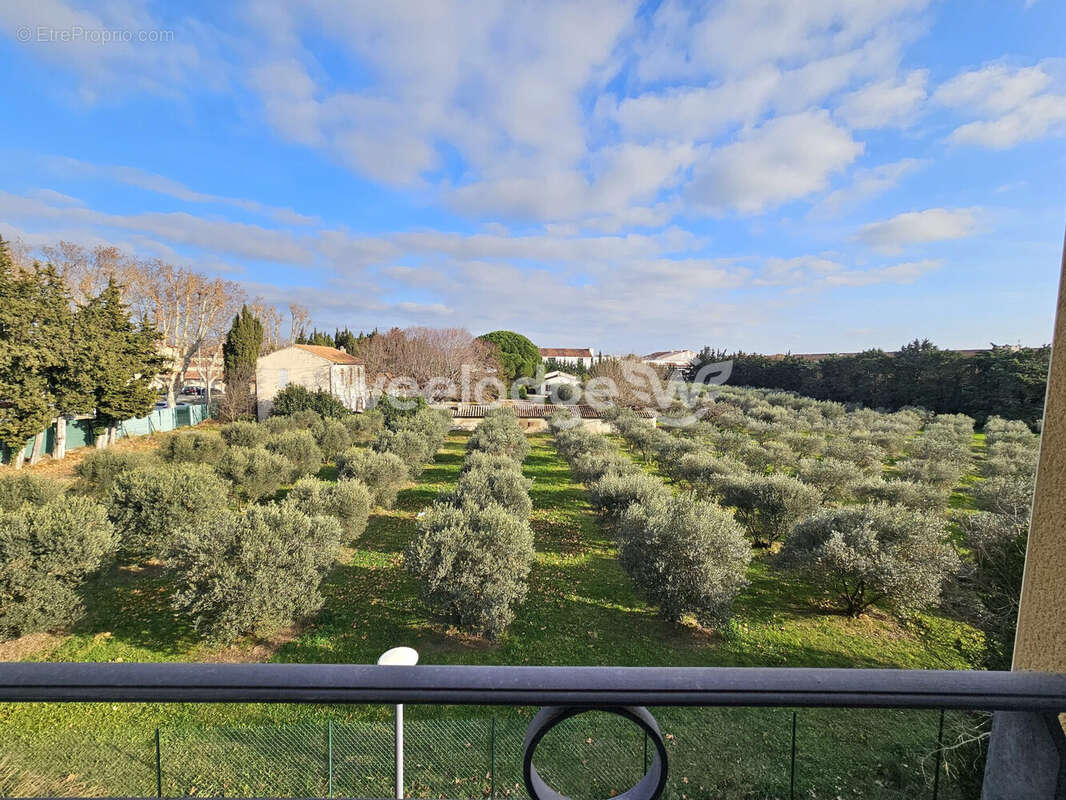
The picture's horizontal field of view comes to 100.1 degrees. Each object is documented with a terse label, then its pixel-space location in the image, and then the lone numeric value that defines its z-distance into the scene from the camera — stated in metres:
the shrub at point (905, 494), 11.71
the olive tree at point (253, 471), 13.79
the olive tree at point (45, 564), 6.77
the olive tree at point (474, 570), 7.23
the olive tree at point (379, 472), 13.77
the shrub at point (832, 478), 13.61
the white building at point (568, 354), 84.69
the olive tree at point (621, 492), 11.01
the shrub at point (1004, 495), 10.74
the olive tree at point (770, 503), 10.75
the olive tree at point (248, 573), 6.77
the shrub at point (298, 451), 16.56
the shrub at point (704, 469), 13.73
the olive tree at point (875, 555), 7.38
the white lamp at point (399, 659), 3.63
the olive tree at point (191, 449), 16.11
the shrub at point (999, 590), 3.94
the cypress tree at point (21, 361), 16.02
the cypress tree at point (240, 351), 28.78
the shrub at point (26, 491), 9.68
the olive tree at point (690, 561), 7.46
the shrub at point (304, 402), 25.55
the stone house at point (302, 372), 29.80
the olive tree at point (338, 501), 10.19
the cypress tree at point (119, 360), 19.28
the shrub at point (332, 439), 20.14
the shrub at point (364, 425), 23.59
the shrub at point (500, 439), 18.08
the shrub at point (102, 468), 12.74
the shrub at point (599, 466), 14.06
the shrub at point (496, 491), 10.73
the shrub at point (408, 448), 17.16
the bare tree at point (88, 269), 24.81
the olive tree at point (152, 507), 9.65
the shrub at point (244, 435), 18.64
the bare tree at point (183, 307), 27.91
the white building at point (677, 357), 84.21
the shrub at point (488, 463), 13.66
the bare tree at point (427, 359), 39.38
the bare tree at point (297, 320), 47.38
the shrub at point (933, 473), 15.08
